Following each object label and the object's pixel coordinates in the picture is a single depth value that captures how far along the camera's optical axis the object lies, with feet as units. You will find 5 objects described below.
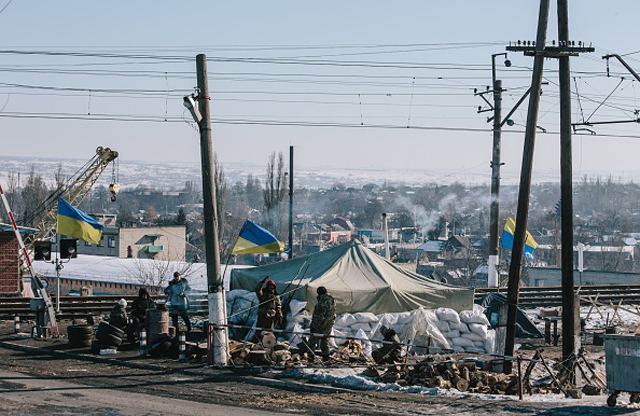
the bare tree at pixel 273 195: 334.24
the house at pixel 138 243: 334.85
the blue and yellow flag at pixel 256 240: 84.53
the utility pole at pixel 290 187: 173.30
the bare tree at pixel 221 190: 294.54
